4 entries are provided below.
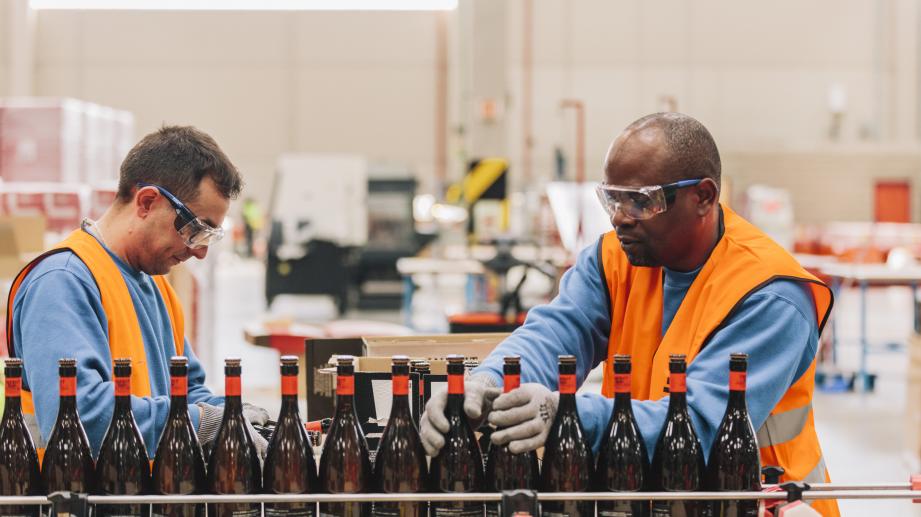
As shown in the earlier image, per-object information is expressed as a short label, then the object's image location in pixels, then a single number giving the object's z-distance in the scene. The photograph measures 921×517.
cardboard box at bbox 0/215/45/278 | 5.61
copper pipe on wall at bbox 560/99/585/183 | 10.35
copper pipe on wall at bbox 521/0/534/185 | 22.30
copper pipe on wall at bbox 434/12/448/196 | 23.22
